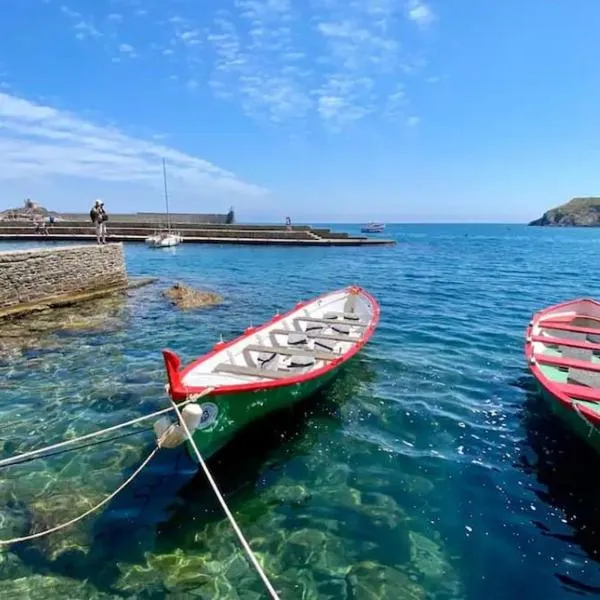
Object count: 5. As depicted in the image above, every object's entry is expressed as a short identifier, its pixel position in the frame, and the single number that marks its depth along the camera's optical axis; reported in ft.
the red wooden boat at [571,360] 20.81
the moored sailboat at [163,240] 151.43
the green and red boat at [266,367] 19.08
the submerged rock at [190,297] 59.57
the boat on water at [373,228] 373.20
